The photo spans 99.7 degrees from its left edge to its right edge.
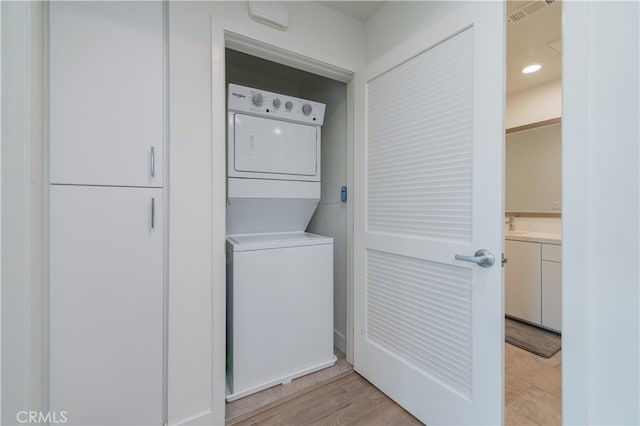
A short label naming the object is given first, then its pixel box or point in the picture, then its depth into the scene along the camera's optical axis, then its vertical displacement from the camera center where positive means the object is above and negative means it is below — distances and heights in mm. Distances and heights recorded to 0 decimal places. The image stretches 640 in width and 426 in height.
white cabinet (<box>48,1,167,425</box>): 1083 +2
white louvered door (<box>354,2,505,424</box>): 1098 -22
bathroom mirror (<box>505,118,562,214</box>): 2705 +470
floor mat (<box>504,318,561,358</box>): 2129 -1082
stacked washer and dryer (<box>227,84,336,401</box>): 1632 -265
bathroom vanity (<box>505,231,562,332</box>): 2371 -620
